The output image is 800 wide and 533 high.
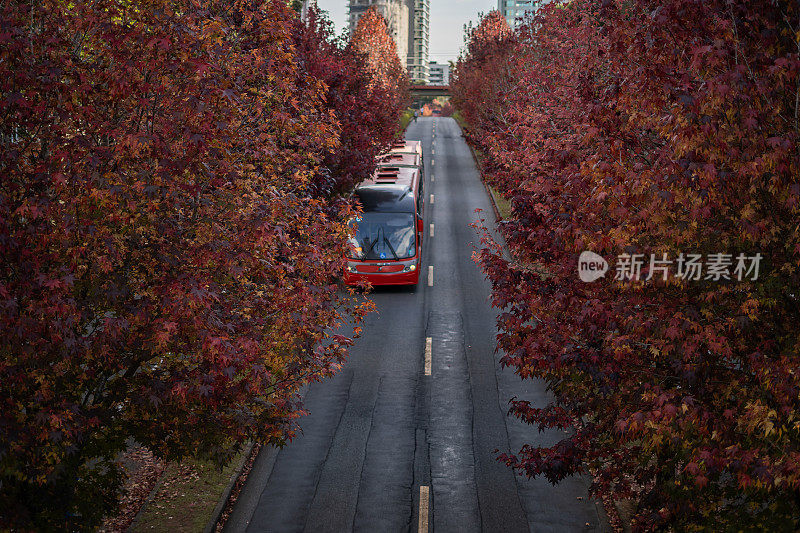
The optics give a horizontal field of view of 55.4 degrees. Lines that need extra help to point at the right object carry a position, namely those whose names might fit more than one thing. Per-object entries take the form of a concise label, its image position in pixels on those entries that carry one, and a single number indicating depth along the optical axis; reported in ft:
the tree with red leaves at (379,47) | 232.00
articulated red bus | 79.46
